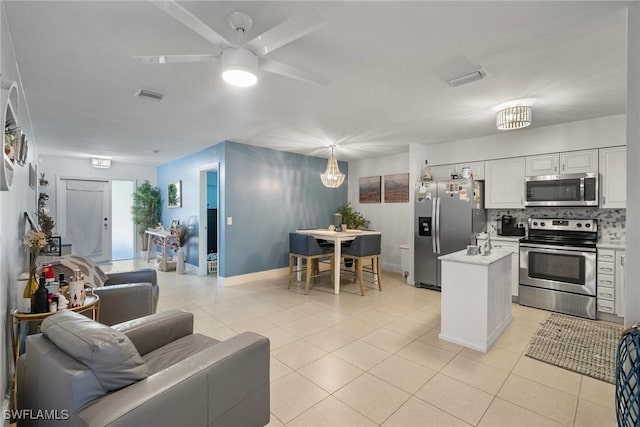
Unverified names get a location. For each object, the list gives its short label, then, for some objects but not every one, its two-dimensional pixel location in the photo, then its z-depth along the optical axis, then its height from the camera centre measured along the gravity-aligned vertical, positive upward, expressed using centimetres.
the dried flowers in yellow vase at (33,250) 203 -28
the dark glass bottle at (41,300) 195 -59
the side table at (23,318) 186 -72
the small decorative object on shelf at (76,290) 212 -57
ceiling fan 143 +93
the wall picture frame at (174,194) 652 +39
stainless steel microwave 367 +27
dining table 452 -43
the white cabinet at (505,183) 423 +40
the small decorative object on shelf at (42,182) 583 +59
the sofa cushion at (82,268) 270 -54
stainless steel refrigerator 440 -16
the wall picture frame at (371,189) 652 +49
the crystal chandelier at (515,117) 315 +101
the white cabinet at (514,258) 405 -65
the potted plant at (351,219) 625 -17
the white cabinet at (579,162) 369 +63
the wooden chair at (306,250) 461 -63
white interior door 662 -11
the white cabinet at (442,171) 493 +67
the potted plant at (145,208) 722 +8
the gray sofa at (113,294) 263 -76
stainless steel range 354 -71
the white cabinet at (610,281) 335 -82
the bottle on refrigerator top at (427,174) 487 +60
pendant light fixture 480 +58
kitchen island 273 -87
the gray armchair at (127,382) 109 -70
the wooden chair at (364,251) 458 -64
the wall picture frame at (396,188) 605 +48
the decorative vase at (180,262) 606 -105
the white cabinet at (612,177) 352 +40
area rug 244 -129
